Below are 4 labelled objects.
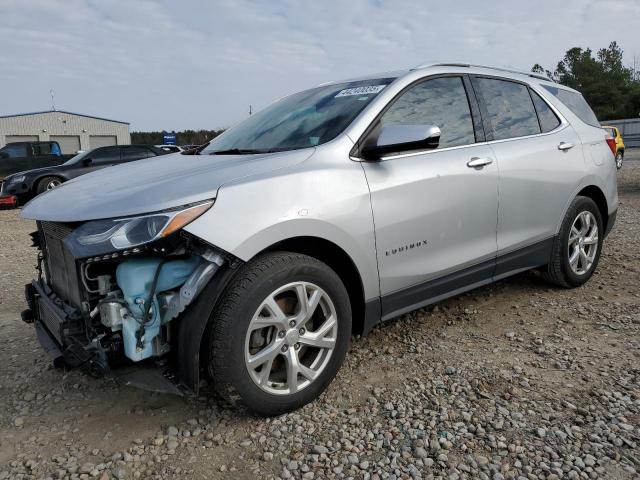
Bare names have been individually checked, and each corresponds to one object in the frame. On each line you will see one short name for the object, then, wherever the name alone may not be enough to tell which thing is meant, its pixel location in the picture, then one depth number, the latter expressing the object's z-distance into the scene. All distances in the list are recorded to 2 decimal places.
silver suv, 2.18
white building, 38.75
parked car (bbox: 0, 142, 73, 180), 15.52
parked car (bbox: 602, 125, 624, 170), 17.37
